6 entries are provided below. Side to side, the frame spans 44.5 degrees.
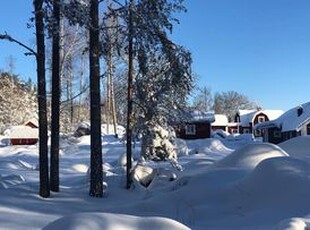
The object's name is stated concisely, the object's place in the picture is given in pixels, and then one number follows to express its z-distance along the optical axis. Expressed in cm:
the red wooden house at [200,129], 4223
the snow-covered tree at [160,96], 1047
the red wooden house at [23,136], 4044
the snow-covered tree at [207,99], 9237
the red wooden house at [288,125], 3568
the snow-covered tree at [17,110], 4254
